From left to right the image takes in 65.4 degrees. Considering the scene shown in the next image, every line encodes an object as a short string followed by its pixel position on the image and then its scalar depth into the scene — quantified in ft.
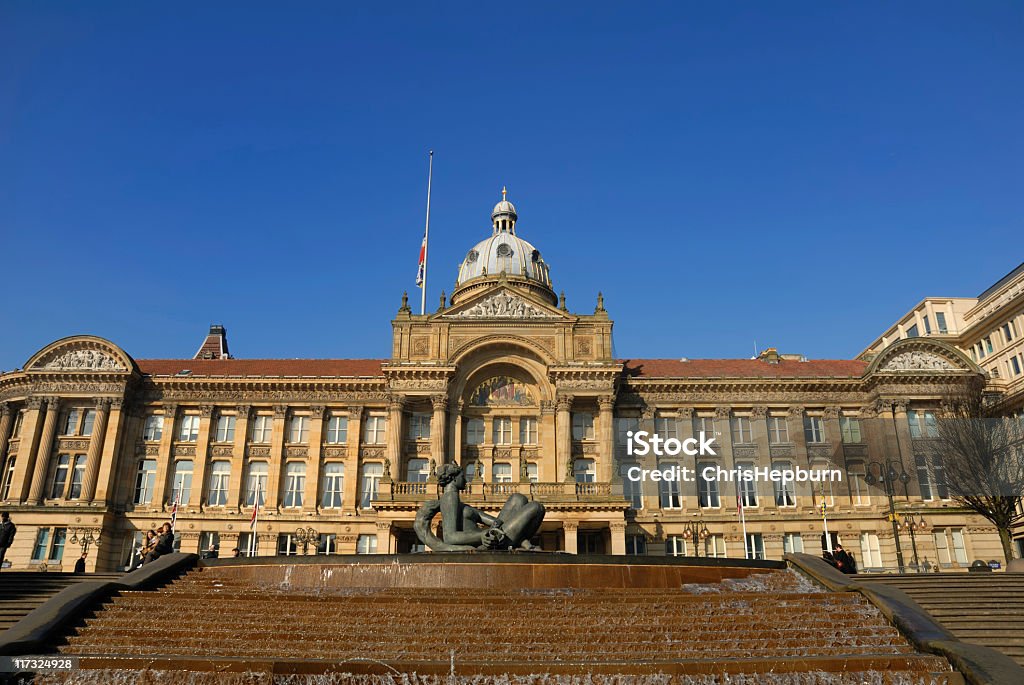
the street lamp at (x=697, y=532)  161.99
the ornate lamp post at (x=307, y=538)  162.09
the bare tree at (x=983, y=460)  132.26
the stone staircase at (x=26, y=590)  66.03
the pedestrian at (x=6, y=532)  87.78
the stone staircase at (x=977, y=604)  60.23
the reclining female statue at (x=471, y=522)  74.02
